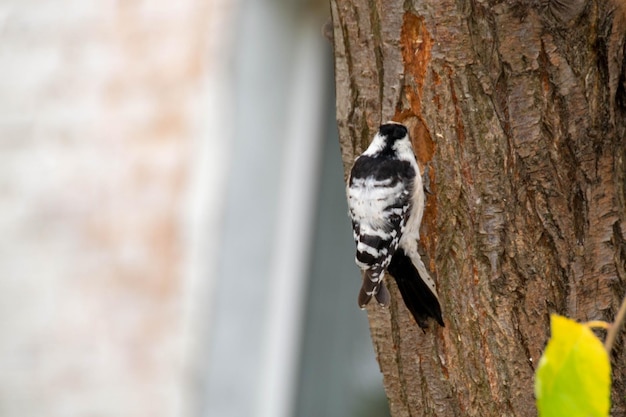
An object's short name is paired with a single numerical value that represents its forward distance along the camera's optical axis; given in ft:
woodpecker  16.08
